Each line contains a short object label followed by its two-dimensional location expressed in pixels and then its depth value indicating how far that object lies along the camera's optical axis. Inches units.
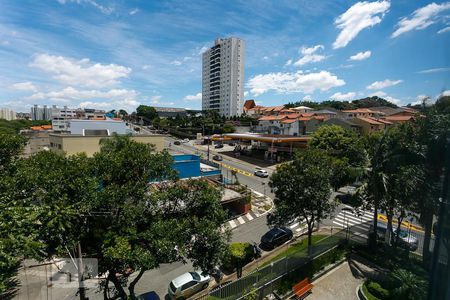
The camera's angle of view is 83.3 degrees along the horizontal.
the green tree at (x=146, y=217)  275.6
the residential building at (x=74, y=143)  967.0
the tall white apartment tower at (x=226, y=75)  3325.3
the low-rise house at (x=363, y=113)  2091.5
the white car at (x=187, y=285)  416.2
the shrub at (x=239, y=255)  482.3
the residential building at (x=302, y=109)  2767.2
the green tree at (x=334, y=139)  1185.1
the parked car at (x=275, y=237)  582.2
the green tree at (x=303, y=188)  437.4
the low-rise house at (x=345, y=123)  1714.1
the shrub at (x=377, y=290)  343.7
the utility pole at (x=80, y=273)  301.6
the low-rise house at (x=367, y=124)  1647.6
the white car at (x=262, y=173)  1196.6
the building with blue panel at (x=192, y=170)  887.7
